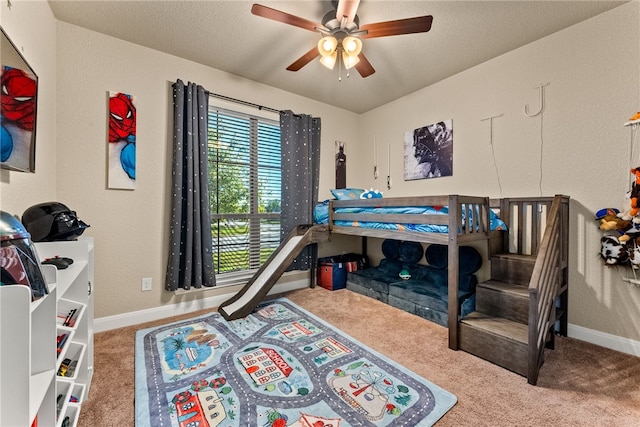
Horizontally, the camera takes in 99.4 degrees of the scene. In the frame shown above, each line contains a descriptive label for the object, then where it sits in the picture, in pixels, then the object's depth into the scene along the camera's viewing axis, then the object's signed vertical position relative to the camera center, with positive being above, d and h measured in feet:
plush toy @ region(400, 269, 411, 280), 10.40 -2.33
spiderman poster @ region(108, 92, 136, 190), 7.65 +2.01
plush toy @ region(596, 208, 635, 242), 6.26 -0.15
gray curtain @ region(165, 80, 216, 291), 8.39 +0.50
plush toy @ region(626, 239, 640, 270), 6.19 -0.84
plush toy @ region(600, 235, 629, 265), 6.43 -0.83
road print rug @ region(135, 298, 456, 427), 4.48 -3.31
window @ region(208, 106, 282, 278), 9.70 +0.92
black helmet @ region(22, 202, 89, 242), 4.49 -0.19
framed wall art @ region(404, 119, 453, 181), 9.98 +2.48
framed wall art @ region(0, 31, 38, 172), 4.07 +1.64
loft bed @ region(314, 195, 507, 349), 6.68 -0.20
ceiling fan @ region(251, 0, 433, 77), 5.44 +4.02
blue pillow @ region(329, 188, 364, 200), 10.80 +0.81
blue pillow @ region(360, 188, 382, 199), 10.46 +0.74
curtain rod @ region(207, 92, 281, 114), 9.36 +4.06
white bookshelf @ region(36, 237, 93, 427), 3.91 -1.67
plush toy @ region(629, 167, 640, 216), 5.96 +0.53
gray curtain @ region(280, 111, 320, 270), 10.86 +1.67
